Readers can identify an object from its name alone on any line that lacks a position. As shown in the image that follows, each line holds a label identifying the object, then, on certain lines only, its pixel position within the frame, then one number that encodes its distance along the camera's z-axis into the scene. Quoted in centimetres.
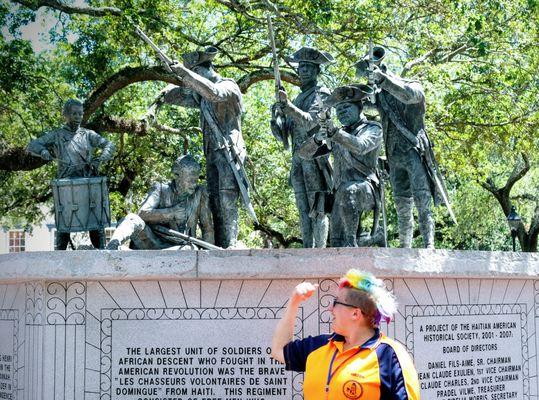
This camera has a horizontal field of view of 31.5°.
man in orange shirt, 463
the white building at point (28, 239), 4384
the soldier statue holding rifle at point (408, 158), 944
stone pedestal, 753
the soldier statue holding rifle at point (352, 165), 886
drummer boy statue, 1031
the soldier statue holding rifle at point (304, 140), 977
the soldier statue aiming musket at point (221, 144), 967
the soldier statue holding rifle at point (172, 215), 899
